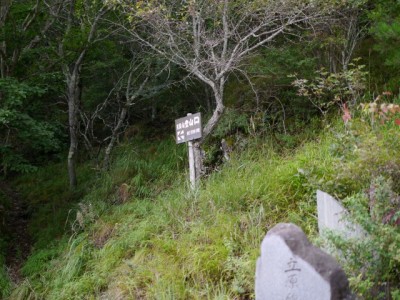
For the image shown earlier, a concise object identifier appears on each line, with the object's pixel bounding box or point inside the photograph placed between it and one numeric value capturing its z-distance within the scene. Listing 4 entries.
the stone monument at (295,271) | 3.88
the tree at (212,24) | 8.39
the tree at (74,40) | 10.94
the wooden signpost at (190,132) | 7.62
